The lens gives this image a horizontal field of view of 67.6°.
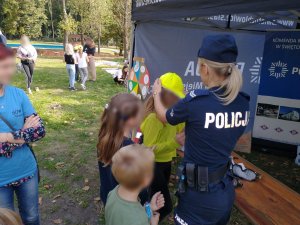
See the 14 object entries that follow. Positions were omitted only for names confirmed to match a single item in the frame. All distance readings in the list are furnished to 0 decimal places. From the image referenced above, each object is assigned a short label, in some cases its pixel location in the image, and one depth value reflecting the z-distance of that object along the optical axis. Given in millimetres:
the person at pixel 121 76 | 9660
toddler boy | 1272
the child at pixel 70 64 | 8132
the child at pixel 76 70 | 8999
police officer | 1395
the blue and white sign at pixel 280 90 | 4113
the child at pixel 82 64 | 8592
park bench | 2647
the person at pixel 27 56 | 7093
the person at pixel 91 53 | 9884
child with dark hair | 1467
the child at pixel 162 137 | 1912
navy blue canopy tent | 3393
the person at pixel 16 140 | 1608
